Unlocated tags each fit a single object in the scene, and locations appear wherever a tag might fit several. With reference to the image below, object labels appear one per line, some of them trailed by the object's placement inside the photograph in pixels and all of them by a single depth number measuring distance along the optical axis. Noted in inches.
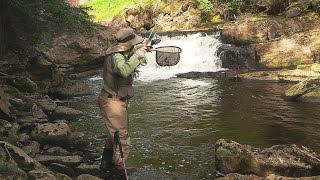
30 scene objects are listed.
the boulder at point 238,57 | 853.8
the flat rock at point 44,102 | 437.1
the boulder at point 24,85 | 497.0
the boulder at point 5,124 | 303.4
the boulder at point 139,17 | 1308.1
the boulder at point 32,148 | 271.8
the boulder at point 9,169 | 186.2
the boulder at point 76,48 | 761.6
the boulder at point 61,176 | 219.2
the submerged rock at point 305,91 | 524.4
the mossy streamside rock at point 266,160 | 257.0
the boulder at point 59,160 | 261.3
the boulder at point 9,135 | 272.7
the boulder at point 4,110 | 333.4
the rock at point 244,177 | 241.0
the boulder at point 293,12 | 934.4
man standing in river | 222.1
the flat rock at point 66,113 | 436.9
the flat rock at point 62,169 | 251.4
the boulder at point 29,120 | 352.5
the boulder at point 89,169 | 256.1
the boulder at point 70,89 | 570.6
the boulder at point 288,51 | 821.9
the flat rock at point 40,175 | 196.1
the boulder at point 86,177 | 235.8
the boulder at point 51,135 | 312.0
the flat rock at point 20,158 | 209.9
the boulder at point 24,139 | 295.1
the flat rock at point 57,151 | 292.8
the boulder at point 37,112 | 396.1
